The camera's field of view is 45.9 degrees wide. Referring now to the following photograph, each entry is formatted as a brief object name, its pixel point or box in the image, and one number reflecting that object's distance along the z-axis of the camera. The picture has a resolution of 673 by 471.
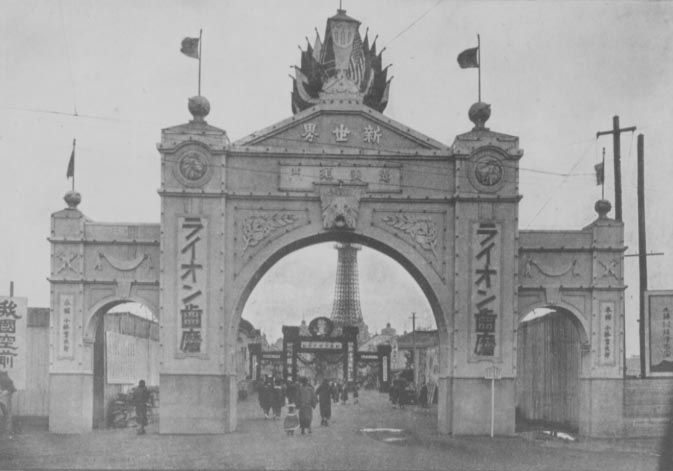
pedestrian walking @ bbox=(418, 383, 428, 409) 37.53
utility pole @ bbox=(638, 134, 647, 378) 24.53
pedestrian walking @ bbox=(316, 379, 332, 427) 24.44
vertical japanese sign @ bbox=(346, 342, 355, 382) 39.28
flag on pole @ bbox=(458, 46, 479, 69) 21.44
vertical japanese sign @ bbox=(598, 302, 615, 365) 21.64
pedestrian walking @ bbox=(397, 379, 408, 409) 35.41
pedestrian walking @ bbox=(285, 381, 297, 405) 25.28
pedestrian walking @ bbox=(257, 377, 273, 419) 27.12
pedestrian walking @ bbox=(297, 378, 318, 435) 21.30
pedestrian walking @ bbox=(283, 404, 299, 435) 21.12
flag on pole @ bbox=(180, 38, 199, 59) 20.94
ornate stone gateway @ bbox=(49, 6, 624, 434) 21.11
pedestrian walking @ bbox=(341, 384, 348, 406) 39.52
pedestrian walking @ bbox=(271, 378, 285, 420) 26.62
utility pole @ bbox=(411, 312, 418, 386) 58.76
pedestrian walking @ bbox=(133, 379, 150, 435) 20.92
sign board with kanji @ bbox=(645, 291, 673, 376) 18.53
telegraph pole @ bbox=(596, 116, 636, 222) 25.51
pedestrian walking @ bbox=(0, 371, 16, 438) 20.29
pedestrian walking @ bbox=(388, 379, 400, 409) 36.03
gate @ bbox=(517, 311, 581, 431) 23.45
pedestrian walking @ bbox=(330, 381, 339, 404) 40.40
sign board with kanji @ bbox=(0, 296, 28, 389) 16.48
